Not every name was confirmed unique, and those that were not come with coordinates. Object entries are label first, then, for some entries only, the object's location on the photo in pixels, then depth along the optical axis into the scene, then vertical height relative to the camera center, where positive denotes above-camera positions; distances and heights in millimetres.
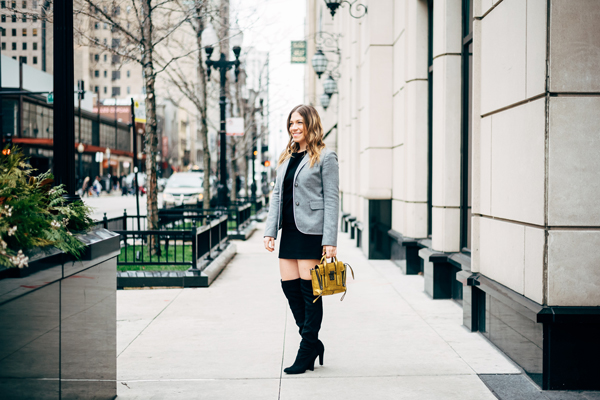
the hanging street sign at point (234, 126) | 18078 +1768
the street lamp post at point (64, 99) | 3910 +567
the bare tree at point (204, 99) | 16859 +2720
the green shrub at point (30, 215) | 2561 -155
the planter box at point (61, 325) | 2564 -712
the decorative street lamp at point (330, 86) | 19906 +3295
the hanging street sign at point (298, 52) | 25297 +5647
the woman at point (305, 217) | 4469 -247
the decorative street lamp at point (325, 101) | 23786 +3364
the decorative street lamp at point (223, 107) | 16453 +2239
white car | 25547 -249
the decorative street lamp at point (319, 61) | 16859 +3484
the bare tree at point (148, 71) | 11531 +2246
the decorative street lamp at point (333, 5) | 12664 +3822
